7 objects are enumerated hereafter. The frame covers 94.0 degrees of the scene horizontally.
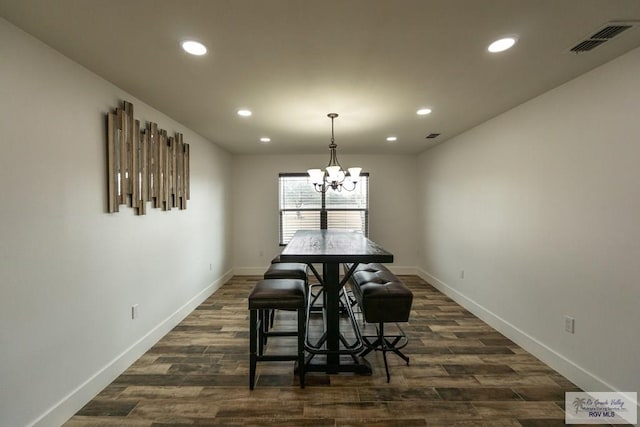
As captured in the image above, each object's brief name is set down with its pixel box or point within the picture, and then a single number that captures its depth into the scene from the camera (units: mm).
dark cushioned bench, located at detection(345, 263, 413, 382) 2279
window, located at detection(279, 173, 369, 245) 5672
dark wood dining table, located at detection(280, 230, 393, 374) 2189
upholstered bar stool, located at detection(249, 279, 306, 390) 2205
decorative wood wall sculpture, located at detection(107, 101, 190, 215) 2318
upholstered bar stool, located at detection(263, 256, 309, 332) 3051
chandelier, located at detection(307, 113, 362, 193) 3246
